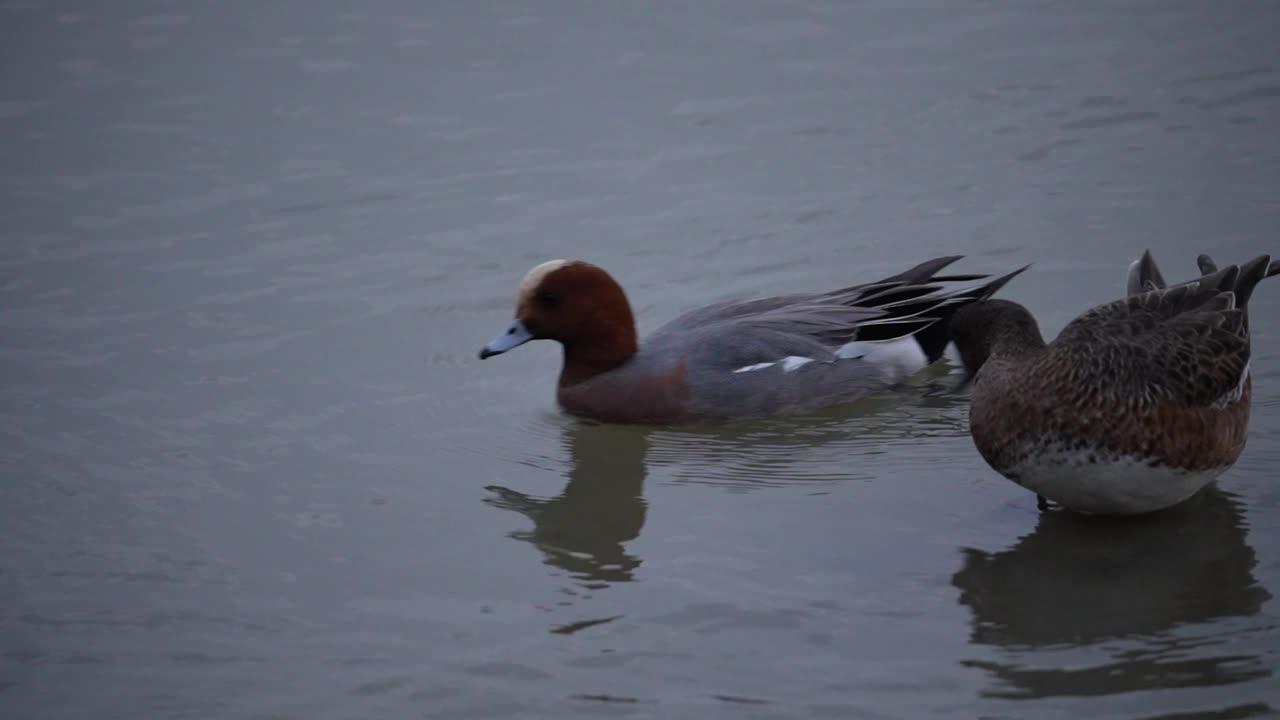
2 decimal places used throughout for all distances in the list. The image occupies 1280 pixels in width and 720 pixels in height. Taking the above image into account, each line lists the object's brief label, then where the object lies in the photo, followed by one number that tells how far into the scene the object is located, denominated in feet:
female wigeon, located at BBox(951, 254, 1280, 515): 37.04
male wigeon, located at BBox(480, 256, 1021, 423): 51.37
